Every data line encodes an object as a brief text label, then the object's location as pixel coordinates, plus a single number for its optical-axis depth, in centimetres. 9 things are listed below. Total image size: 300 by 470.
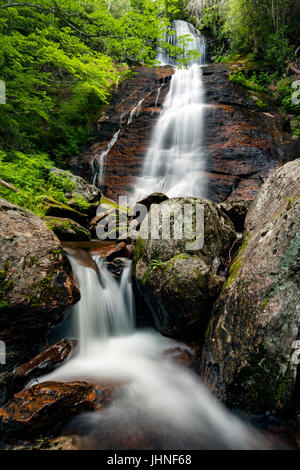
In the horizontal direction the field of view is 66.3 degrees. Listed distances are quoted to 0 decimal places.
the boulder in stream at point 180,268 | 318
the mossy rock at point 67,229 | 550
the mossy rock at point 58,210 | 598
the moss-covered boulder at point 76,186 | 731
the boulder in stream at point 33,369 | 252
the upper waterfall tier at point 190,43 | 1836
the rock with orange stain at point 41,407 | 197
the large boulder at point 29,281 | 278
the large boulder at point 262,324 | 204
